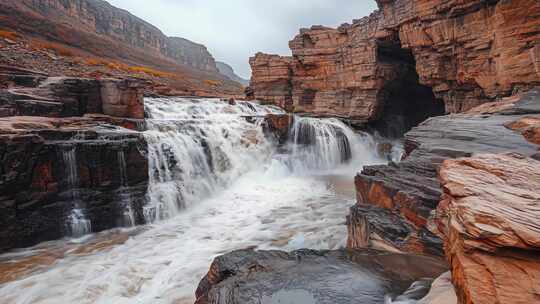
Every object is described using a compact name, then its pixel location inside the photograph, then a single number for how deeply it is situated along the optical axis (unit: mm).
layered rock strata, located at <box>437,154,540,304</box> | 1509
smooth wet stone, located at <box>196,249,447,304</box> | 2496
